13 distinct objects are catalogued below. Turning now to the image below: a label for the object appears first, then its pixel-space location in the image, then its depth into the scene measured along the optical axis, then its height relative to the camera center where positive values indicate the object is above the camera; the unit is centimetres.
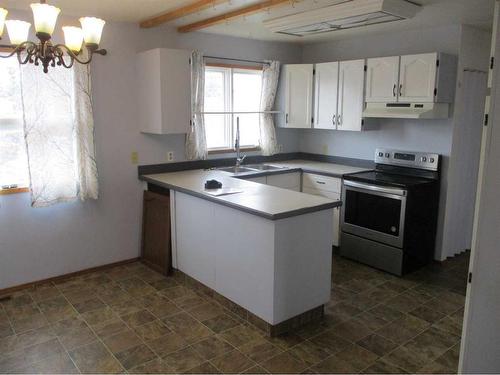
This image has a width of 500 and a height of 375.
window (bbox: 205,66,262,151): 474 +13
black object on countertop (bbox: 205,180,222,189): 357 -59
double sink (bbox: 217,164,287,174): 477 -61
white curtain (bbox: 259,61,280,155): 504 +11
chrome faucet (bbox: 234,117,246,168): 471 -36
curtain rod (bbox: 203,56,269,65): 456 +62
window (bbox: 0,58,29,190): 339 -15
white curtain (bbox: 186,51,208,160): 441 +1
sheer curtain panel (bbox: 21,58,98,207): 348 -17
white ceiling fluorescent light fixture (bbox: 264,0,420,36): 306 +79
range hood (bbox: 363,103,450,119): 391 +6
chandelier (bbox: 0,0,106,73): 196 +38
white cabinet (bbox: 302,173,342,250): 456 -80
